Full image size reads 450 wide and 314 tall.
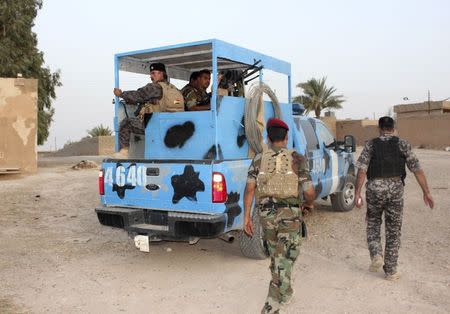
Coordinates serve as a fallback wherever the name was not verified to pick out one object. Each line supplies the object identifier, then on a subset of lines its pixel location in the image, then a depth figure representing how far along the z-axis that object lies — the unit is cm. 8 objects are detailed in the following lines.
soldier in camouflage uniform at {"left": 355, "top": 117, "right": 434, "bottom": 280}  485
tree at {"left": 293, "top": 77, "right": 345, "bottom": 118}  3822
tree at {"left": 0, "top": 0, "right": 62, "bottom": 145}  2334
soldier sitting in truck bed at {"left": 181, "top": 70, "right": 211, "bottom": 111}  624
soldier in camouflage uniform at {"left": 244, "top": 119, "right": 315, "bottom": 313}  368
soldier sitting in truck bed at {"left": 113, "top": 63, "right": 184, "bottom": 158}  566
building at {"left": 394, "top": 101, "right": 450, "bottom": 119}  3133
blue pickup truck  494
